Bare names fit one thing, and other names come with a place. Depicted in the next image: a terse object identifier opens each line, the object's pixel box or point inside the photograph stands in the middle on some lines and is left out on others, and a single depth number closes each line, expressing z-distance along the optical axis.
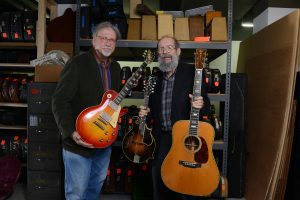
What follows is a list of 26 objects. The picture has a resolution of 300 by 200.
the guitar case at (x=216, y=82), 2.98
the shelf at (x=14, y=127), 3.59
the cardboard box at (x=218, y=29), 2.95
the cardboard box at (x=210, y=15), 3.07
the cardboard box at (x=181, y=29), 3.04
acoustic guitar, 2.19
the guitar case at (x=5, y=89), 3.58
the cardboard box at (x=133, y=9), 3.15
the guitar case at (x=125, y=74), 2.99
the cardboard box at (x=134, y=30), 3.07
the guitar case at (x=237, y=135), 3.14
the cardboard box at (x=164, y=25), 3.03
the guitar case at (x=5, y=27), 3.61
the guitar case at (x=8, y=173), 3.07
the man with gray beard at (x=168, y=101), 2.23
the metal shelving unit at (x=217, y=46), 2.97
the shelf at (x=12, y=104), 3.56
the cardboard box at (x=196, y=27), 3.08
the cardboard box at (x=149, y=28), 3.04
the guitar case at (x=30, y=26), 3.58
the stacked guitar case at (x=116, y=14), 3.13
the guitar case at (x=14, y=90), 3.56
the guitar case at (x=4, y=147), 3.48
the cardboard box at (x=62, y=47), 3.32
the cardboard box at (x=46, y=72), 2.94
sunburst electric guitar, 1.94
